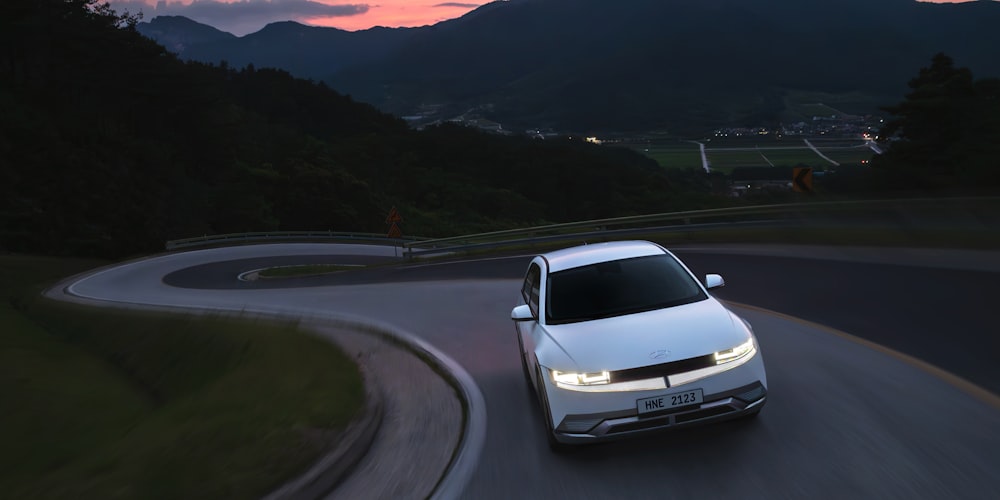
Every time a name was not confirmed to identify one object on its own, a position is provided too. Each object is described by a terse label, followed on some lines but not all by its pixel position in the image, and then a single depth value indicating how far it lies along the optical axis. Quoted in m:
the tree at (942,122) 35.66
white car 5.89
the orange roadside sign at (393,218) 35.09
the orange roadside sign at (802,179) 20.38
